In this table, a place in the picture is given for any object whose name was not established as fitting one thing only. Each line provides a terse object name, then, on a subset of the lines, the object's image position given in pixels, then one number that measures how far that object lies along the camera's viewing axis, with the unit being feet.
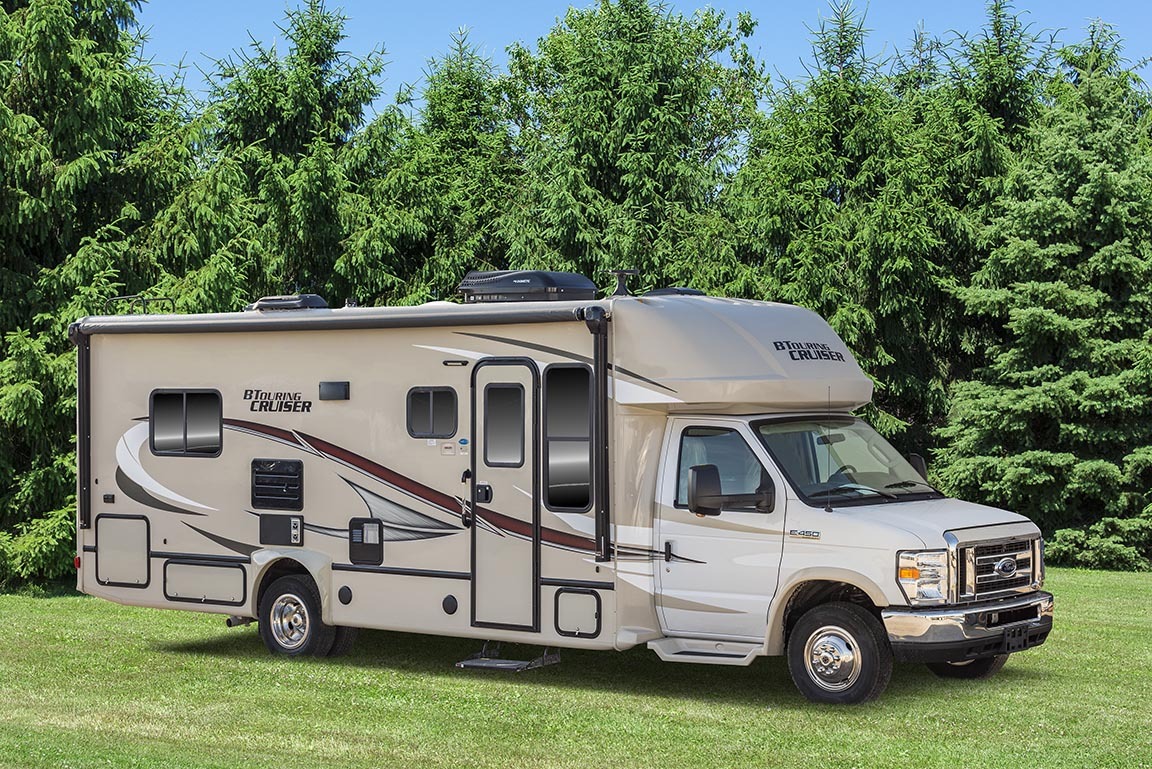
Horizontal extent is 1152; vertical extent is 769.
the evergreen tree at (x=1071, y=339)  74.79
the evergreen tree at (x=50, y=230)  60.39
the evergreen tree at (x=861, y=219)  79.51
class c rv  35.01
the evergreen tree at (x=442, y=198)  88.33
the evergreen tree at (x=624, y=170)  87.40
